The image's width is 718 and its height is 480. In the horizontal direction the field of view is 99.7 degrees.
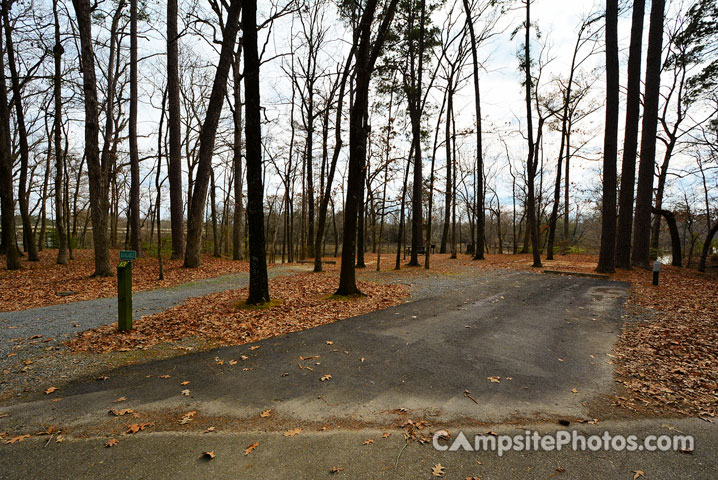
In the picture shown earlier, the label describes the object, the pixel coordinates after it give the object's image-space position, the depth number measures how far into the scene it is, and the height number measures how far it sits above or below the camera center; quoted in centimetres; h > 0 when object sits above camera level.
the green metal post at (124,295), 501 -105
